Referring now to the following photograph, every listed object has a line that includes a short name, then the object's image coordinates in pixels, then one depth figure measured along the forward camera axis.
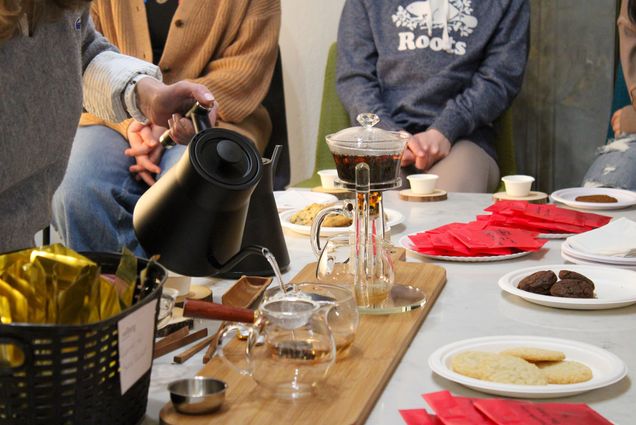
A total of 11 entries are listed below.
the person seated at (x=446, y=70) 2.94
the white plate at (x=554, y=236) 1.64
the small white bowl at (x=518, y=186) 2.05
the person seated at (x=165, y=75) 2.53
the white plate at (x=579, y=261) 1.42
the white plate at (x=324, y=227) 1.69
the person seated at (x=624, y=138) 2.59
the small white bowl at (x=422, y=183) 2.07
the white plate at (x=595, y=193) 1.91
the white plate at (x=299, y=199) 1.98
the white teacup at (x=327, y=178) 2.23
